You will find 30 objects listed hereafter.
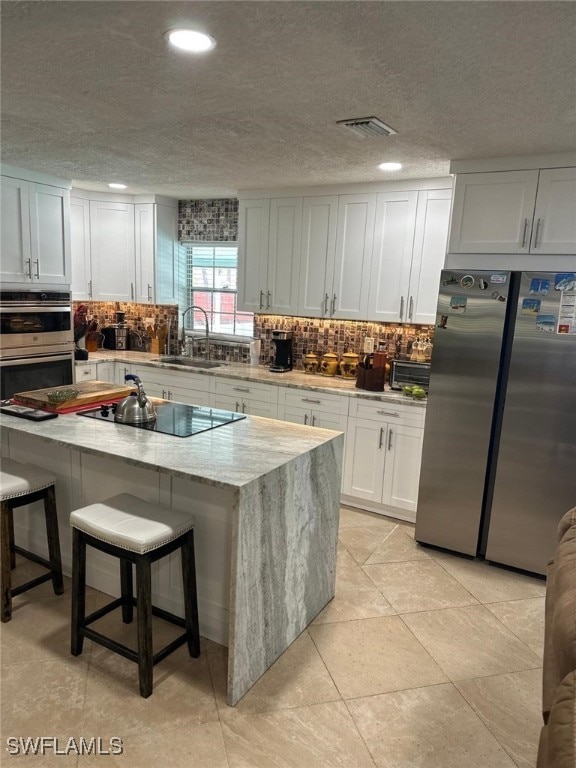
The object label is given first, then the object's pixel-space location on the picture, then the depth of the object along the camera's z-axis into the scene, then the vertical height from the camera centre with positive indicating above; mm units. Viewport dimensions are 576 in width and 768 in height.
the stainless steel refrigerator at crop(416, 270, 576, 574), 2930 -635
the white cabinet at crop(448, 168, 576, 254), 2854 +573
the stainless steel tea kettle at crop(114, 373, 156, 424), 2557 -594
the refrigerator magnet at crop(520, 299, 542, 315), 2939 +32
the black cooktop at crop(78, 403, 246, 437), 2510 -658
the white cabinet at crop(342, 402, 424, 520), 3637 -1113
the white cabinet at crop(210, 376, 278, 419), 4207 -840
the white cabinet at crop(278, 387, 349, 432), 3893 -837
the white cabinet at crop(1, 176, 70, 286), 3883 +422
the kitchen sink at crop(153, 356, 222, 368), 5000 -665
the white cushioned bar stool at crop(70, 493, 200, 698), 1979 -1035
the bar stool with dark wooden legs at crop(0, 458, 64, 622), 2449 -1100
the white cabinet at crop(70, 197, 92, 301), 4785 +381
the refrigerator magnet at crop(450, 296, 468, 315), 3131 +27
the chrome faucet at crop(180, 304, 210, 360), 5094 -412
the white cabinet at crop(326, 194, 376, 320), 3959 +360
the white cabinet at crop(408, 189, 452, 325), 3656 +389
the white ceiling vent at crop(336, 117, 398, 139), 2377 +848
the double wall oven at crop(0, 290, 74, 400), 3869 -429
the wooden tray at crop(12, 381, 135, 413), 2715 -600
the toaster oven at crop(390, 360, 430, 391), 3795 -505
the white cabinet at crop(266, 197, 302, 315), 4270 +374
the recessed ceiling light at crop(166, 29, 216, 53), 1620 +823
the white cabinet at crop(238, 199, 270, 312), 4430 +391
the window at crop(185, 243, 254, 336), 5203 +78
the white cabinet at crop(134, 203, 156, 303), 4980 +420
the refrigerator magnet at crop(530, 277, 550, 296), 2910 +148
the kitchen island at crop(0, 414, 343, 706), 2016 -960
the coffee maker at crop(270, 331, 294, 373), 4586 -462
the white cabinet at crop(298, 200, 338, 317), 4109 +406
